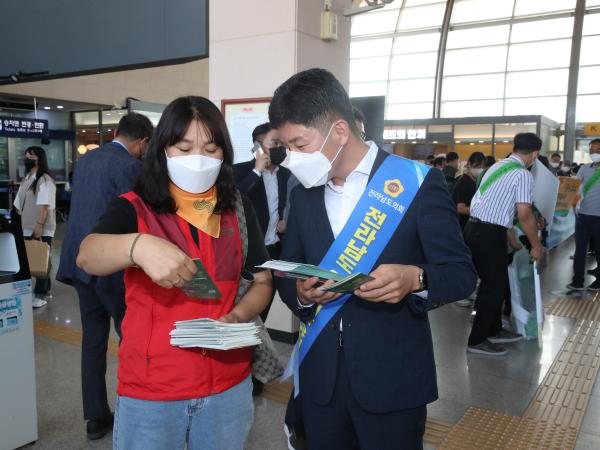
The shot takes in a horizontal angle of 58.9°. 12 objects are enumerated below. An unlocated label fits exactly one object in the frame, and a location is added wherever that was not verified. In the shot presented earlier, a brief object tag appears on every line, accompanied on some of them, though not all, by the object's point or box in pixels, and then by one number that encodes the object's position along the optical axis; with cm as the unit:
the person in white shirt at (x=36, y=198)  563
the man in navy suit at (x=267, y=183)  355
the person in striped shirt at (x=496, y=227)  423
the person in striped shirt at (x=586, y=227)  668
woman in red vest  145
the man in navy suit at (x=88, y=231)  279
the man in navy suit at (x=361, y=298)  150
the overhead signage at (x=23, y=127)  1163
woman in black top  612
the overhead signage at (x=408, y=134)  1691
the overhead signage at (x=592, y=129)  1695
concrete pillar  427
